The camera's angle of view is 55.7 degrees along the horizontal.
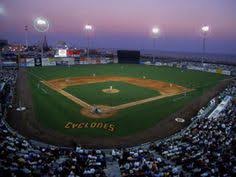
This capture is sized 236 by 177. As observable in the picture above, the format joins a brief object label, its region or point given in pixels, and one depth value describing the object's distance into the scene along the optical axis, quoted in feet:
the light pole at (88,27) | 265.87
